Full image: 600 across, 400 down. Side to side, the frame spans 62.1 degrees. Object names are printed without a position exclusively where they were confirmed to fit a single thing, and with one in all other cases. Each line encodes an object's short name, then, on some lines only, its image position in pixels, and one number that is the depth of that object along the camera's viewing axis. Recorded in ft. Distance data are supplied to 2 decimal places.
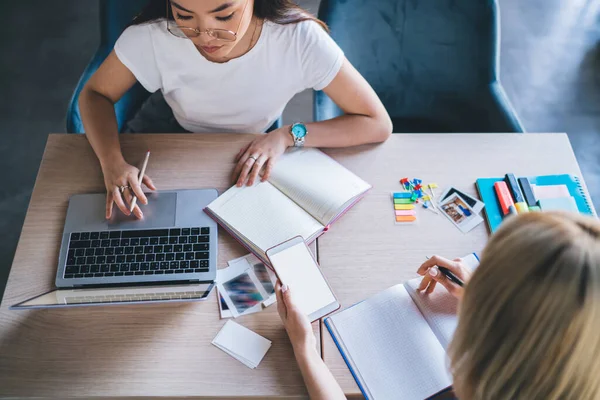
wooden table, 3.38
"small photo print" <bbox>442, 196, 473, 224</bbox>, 4.23
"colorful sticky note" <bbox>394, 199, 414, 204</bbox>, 4.30
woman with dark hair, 4.24
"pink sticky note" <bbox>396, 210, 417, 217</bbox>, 4.24
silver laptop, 3.71
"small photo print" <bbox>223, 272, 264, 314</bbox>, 3.72
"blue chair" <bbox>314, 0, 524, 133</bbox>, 5.37
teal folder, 4.22
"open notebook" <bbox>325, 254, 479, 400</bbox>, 3.35
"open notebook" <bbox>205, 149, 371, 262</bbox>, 4.00
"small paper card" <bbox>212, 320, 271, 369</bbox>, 3.46
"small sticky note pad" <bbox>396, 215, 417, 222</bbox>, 4.21
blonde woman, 2.15
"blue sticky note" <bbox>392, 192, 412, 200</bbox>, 4.33
